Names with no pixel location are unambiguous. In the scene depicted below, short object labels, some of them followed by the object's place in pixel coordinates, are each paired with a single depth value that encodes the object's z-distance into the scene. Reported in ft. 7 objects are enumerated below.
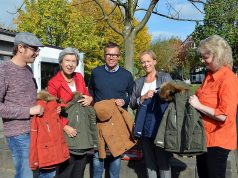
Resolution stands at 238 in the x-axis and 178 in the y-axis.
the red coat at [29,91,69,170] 7.30
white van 31.45
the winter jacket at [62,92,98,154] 8.28
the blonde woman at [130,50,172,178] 8.31
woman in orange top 6.80
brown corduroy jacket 8.80
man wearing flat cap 6.81
